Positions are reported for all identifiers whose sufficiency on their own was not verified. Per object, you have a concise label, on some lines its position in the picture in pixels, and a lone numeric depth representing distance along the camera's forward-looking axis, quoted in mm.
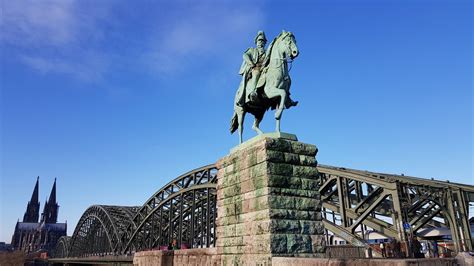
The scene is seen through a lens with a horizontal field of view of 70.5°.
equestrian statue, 9570
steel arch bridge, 24109
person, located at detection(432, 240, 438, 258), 22384
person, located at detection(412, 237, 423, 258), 18041
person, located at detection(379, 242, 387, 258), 20044
